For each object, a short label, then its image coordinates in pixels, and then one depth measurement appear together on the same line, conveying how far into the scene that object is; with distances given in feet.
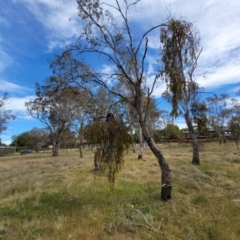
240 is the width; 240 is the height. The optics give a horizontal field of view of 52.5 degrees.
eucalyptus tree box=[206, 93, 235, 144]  138.10
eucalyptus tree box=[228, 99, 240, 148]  126.96
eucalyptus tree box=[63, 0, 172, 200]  24.51
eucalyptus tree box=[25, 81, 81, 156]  96.70
